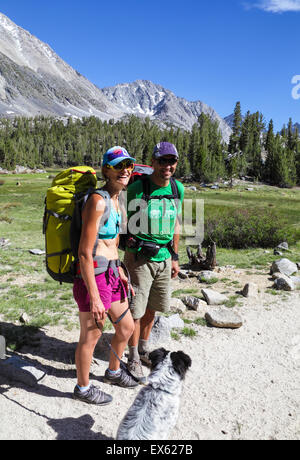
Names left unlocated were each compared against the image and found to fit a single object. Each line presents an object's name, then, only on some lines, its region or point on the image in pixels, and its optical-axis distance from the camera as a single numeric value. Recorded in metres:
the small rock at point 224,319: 5.71
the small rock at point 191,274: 9.48
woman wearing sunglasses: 2.92
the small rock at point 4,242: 13.67
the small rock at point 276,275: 8.36
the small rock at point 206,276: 8.84
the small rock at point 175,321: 5.60
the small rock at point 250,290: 7.27
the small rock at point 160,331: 5.06
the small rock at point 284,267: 9.22
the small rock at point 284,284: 7.69
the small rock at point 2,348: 2.87
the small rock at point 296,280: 8.04
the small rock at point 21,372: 3.86
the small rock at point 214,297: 6.79
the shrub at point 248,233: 16.44
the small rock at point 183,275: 9.25
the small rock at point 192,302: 6.45
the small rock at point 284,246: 14.60
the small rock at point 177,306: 6.34
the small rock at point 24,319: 5.64
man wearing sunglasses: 3.72
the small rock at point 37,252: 11.78
